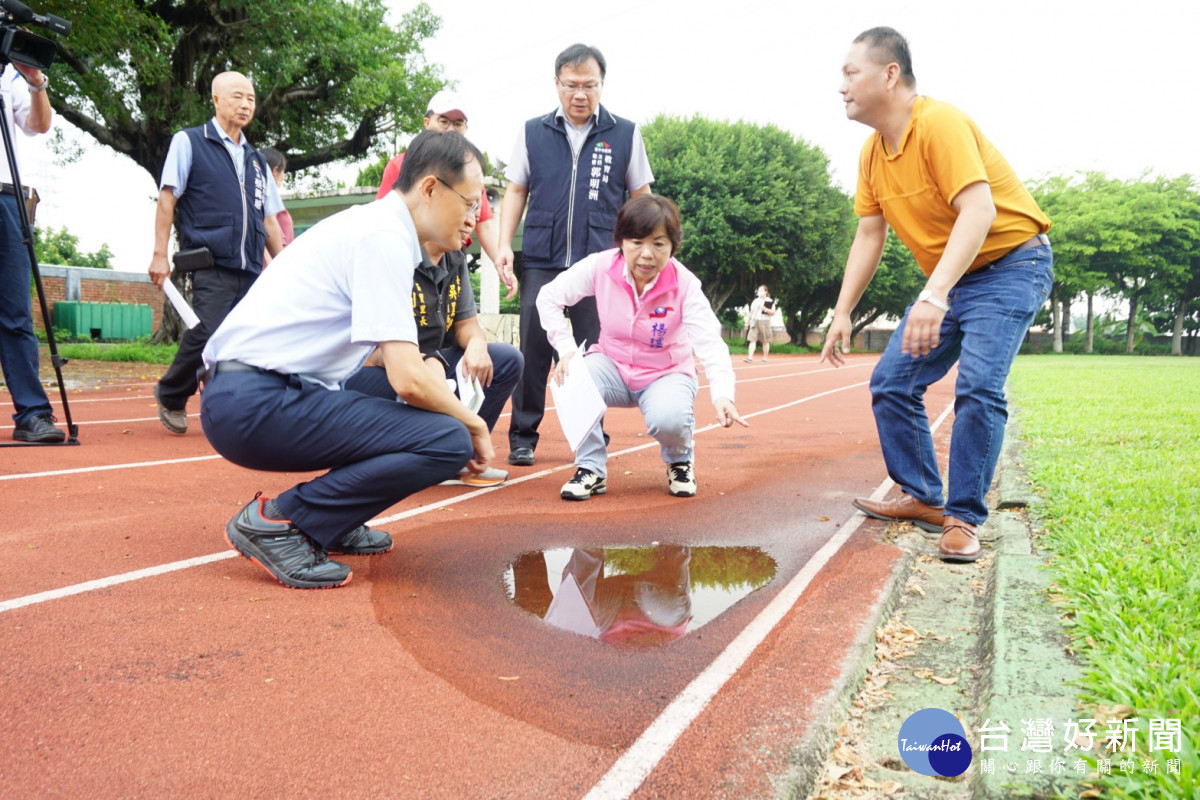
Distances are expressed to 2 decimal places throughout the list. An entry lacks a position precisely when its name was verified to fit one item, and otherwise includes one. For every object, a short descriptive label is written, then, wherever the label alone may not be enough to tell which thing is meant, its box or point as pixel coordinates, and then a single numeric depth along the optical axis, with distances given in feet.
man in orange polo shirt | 10.69
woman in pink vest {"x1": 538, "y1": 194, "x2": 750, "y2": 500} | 13.98
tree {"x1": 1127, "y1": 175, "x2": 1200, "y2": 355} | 144.77
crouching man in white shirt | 8.98
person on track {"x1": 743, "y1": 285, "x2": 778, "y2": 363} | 72.69
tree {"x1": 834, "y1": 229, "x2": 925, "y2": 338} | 144.36
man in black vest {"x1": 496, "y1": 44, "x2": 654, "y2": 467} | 17.37
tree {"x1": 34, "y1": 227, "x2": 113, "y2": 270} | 131.85
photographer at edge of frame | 16.37
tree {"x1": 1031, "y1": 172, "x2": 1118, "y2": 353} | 141.18
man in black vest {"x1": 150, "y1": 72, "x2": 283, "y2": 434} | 18.22
